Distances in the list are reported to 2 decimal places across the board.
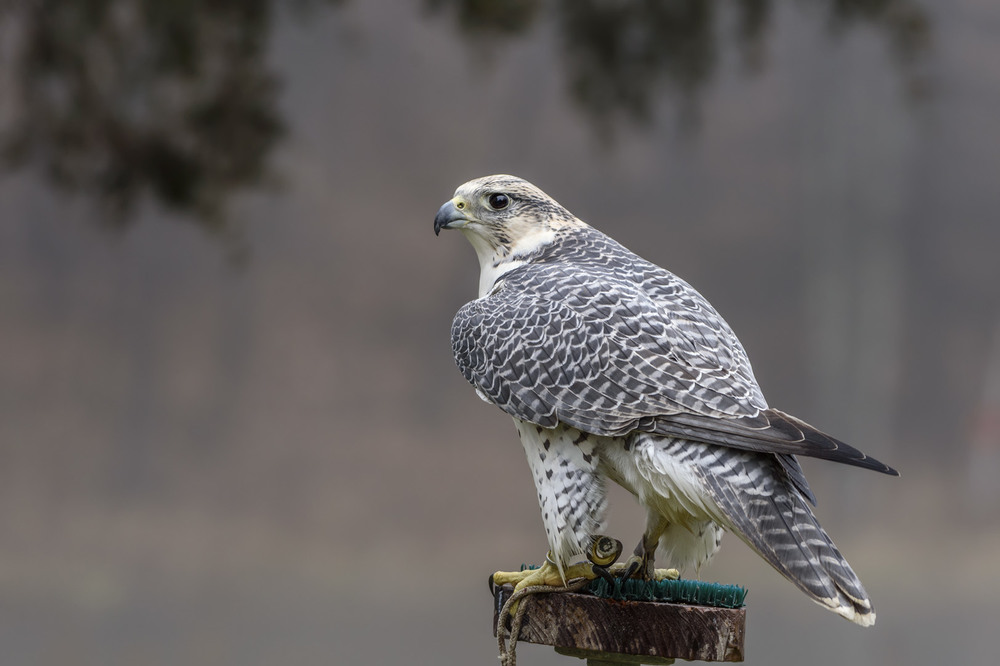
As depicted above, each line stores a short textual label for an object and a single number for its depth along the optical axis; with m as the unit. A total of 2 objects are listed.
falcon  12.41
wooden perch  12.51
